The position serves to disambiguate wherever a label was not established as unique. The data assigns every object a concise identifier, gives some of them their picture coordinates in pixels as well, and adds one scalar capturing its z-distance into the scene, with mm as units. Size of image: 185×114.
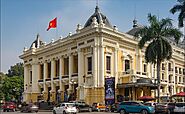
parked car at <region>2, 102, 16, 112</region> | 54675
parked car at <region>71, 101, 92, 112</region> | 43688
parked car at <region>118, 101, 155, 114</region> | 34188
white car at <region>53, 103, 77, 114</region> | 37562
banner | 46622
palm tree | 43594
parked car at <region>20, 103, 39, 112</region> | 47625
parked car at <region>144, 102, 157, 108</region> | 36272
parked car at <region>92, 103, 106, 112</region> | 47162
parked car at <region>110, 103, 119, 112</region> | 44019
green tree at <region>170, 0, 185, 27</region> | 40250
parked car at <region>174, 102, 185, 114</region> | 33688
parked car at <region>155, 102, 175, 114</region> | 36406
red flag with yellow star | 60969
